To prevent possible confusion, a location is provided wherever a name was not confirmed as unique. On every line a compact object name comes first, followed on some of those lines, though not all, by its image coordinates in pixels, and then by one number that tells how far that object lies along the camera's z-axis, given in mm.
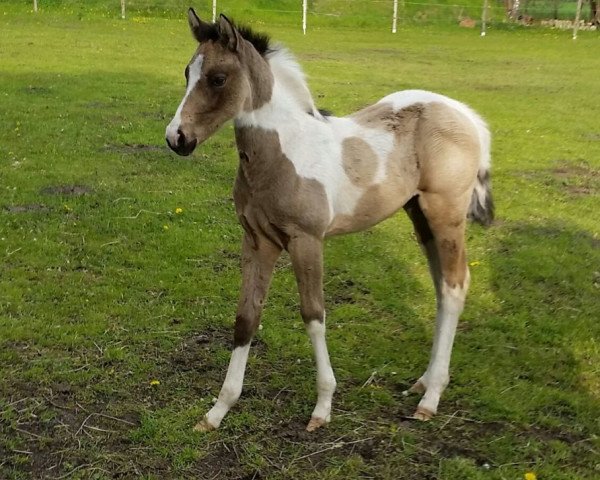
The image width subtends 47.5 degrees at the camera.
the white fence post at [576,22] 23953
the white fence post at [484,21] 25031
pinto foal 3252
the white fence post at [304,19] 22922
